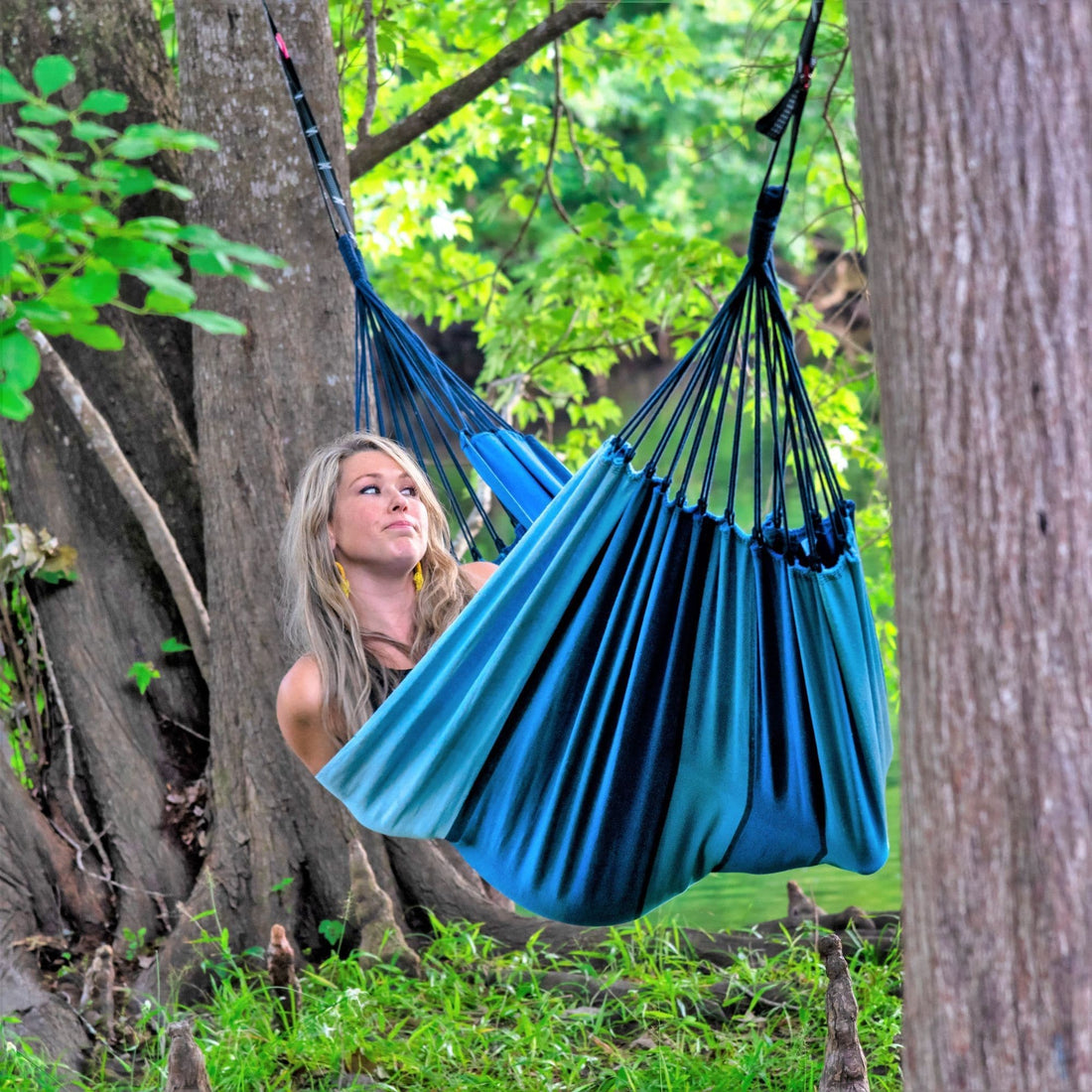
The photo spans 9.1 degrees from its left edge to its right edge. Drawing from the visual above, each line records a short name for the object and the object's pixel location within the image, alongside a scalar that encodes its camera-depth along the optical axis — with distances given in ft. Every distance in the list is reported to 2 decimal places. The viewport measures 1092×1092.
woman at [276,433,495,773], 33.78
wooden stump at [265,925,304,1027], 34.45
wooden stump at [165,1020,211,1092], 33.09
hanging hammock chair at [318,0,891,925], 32.73
